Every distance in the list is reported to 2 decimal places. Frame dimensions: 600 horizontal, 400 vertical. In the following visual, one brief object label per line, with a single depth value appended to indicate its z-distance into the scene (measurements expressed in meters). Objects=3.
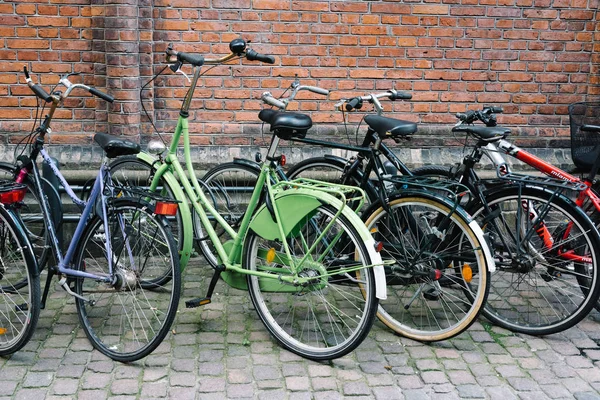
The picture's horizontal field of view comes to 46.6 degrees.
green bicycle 3.74
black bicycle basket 4.65
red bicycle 4.16
